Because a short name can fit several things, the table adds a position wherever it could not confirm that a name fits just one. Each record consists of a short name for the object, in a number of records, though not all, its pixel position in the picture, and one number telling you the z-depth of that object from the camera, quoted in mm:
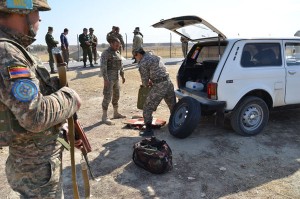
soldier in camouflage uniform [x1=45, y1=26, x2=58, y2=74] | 9037
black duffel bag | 2995
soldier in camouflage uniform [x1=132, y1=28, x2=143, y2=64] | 11012
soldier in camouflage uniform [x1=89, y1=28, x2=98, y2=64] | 11078
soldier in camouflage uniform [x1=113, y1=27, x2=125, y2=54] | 10035
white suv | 3745
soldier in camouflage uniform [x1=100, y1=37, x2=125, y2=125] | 4603
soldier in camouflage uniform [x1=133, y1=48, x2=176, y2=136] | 4163
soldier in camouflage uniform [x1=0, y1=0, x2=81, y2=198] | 1193
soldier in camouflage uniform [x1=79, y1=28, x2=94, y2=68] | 10307
